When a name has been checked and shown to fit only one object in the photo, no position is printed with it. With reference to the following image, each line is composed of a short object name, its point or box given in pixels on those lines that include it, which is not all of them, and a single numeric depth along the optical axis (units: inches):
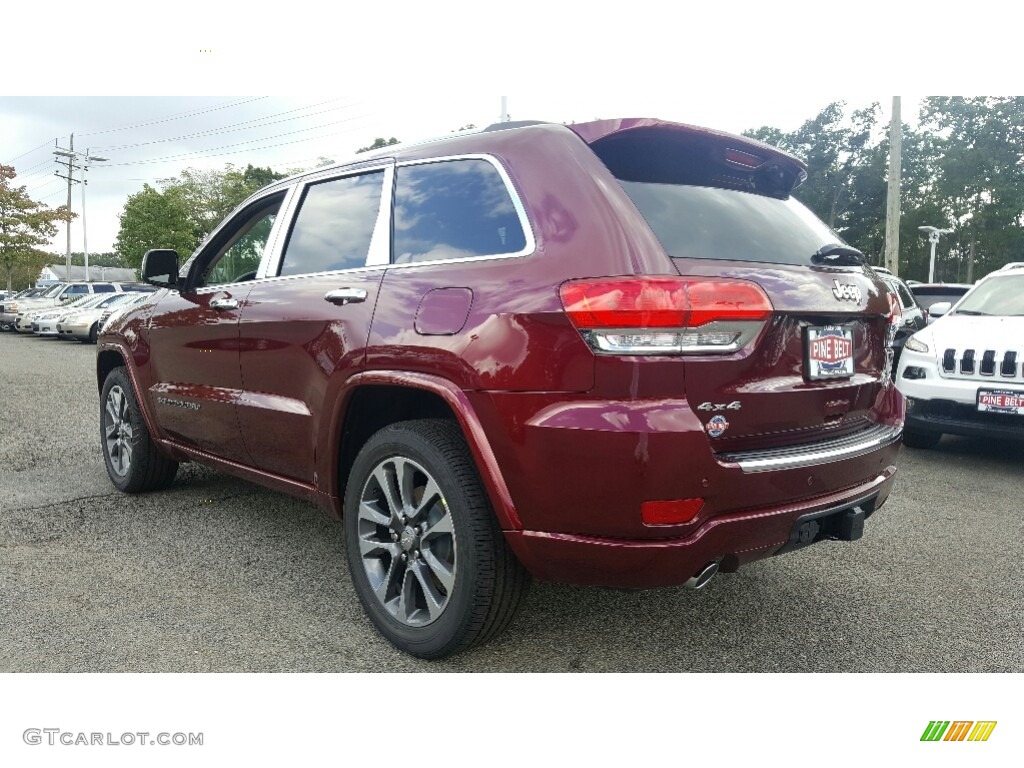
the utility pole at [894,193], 560.9
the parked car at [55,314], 879.7
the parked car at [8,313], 1074.7
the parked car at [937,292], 402.9
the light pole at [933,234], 1264.4
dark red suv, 85.8
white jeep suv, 220.1
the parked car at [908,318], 335.0
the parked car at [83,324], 821.9
